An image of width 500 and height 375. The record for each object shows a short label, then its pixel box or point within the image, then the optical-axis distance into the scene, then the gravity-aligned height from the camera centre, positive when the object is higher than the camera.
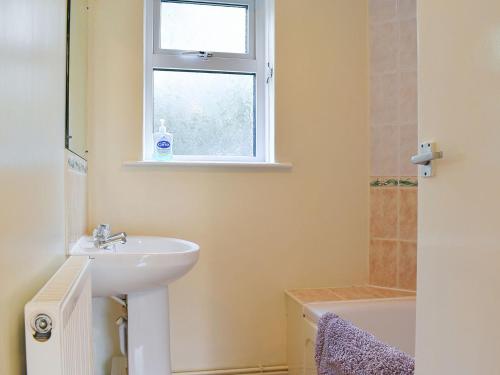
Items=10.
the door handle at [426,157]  0.67 +0.05
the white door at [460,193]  0.54 -0.01
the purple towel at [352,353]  0.96 -0.48
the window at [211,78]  1.85 +0.54
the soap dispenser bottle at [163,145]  1.74 +0.18
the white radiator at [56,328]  0.63 -0.25
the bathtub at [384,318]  1.54 -0.55
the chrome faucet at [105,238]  1.34 -0.19
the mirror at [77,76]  1.22 +0.40
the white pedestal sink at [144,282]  1.17 -0.32
